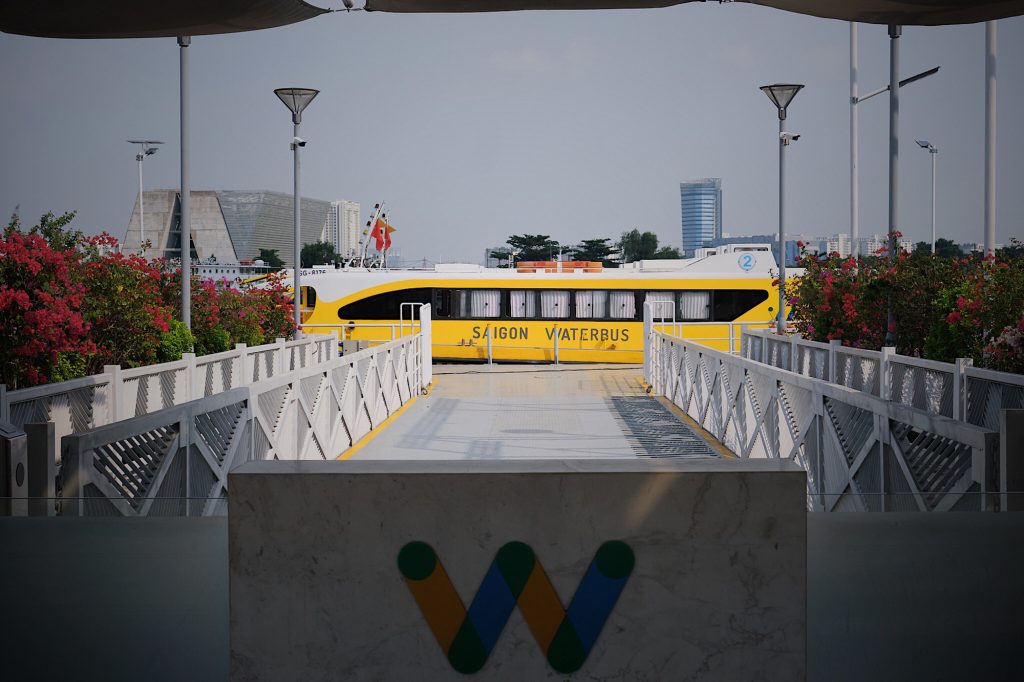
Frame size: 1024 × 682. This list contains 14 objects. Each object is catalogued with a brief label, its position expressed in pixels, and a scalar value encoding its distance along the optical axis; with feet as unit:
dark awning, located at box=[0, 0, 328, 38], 13.34
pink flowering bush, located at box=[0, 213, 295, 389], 32.09
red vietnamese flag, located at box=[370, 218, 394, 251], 146.21
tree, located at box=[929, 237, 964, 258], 257.38
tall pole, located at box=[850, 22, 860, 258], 94.38
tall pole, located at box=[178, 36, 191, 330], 47.91
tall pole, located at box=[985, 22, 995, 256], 49.29
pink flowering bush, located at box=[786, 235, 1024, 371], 33.03
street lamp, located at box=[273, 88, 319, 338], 62.98
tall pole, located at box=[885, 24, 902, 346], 48.39
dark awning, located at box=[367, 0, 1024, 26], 13.20
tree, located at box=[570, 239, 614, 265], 306.76
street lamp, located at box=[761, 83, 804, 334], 70.13
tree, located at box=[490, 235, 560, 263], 310.04
